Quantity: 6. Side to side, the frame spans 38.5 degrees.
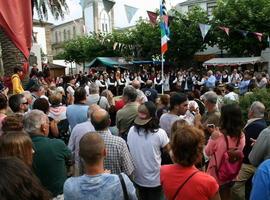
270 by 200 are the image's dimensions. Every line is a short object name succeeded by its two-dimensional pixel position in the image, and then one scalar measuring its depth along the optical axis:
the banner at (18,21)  5.01
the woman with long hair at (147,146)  4.43
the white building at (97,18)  60.72
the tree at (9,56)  12.13
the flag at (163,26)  14.99
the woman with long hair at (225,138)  4.32
